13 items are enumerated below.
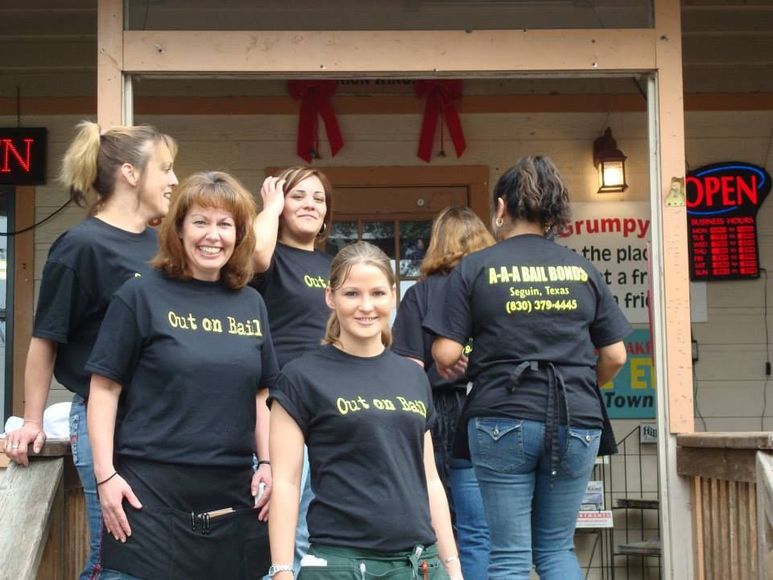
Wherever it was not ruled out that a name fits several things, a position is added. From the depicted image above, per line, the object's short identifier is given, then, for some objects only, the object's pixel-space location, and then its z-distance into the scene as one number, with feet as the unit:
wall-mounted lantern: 22.86
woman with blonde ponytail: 10.63
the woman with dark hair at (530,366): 11.57
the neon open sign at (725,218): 23.11
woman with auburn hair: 9.67
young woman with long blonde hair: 9.41
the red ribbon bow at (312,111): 22.82
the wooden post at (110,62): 15.19
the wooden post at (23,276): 22.56
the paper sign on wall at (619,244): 23.26
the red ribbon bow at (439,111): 22.91
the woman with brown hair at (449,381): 13.94
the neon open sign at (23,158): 22.74
